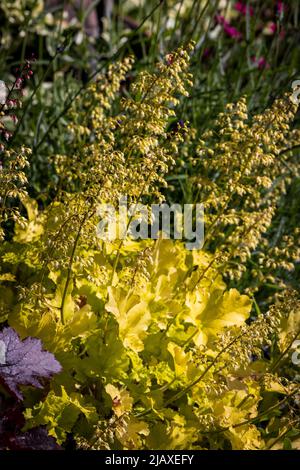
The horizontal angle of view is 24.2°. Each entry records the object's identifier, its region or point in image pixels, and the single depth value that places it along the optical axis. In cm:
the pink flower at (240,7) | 385
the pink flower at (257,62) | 379
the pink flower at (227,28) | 340
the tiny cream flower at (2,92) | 178
